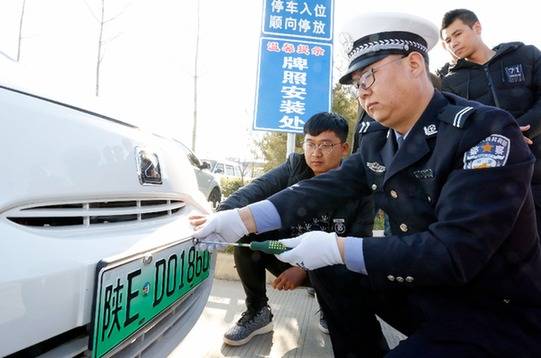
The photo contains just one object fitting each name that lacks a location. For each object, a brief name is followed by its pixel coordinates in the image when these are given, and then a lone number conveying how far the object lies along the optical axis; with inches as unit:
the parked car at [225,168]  533.3
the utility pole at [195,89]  374.3
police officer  39.6
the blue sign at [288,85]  138.3
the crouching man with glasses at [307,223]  80.6
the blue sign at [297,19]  141.6
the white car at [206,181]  225.3
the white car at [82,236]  29.3
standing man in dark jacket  81.7
